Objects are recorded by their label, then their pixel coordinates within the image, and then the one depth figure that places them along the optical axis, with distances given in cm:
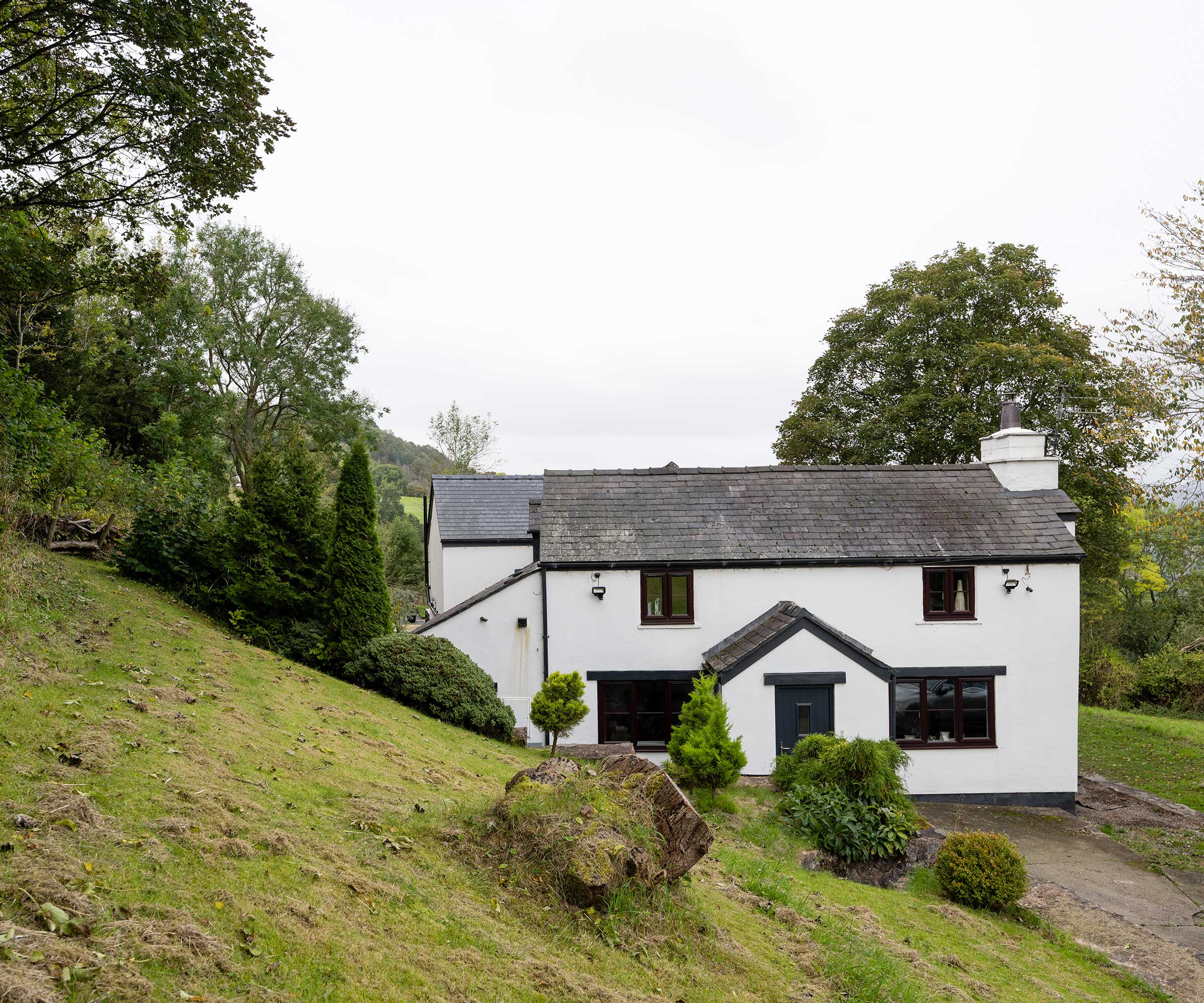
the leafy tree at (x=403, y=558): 4638
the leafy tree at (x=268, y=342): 3878
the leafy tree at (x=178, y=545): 1711
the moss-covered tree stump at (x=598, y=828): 700
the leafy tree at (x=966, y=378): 2719
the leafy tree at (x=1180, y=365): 1505
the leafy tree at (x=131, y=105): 1001
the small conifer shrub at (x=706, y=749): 1450
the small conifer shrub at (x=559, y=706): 1581
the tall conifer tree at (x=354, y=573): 1727
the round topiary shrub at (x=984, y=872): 1096
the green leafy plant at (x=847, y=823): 1277
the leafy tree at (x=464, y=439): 6066
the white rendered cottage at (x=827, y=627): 1767
